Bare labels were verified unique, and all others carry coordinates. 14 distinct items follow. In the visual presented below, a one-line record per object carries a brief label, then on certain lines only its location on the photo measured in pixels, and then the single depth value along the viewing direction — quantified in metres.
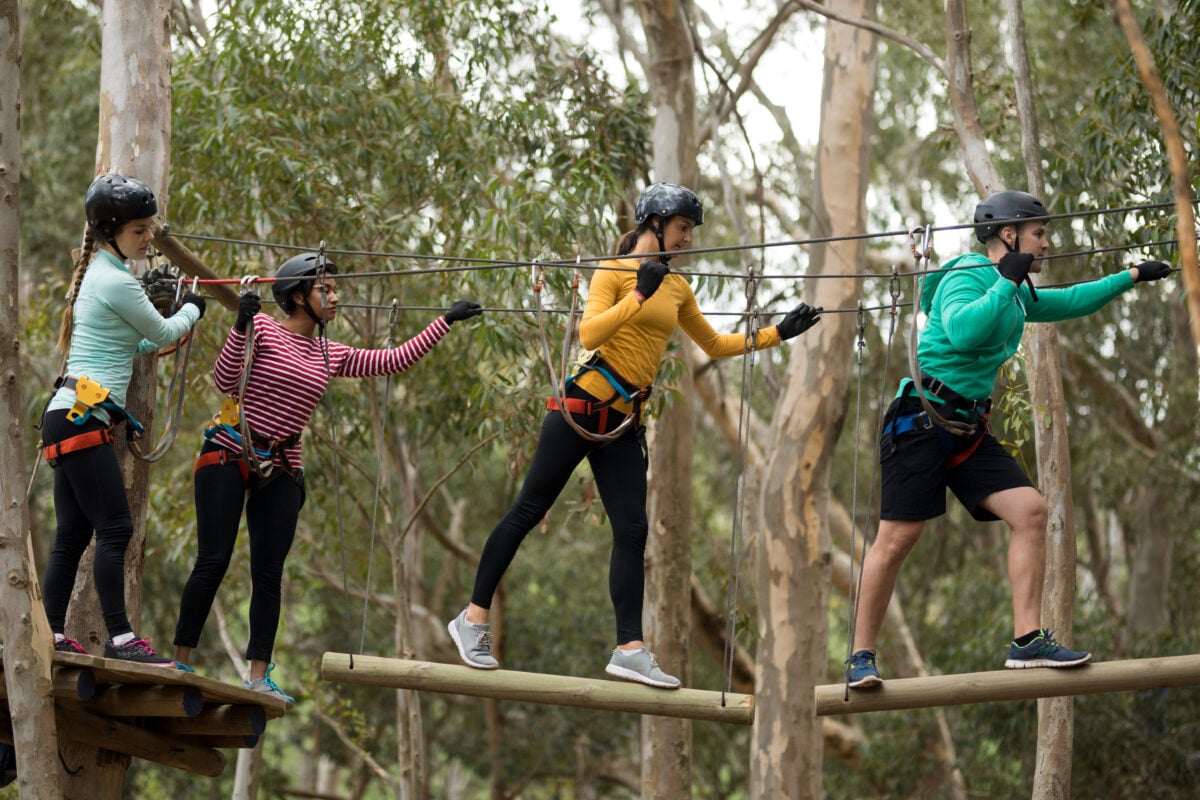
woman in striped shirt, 8.98
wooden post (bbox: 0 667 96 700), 8.75
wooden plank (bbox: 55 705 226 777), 9.70
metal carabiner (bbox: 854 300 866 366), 8.77
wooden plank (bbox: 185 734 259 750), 10.07
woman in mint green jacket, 8.61
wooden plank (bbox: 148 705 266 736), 9.84
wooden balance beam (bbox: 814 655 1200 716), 8.34
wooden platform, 8.77
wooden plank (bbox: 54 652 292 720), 8.55
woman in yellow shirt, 8.70
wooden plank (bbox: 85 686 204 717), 9.25
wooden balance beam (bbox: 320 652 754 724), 8.49
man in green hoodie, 8.46
